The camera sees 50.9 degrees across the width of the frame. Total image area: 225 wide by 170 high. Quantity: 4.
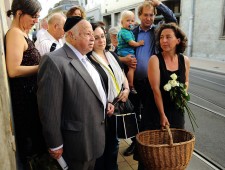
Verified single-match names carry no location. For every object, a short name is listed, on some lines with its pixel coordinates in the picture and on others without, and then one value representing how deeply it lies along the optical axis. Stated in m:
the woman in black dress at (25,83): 2.14
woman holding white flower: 2.80
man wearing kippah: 1.94
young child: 3.55
